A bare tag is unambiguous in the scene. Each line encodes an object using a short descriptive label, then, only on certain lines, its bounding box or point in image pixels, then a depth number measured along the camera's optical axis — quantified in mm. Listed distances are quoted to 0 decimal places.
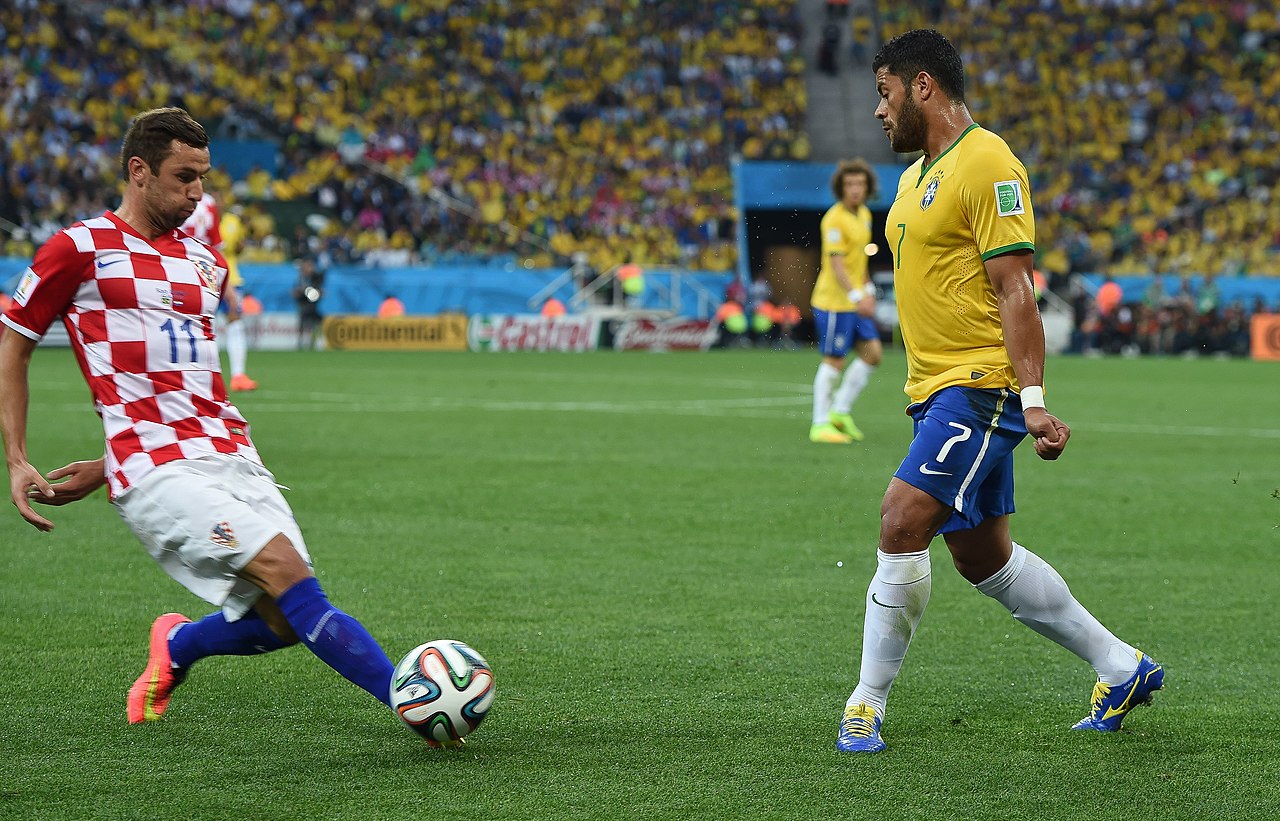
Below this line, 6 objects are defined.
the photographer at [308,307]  59031
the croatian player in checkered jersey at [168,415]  8023
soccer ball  8008
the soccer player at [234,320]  32525
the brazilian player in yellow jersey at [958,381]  8180
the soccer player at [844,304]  24875
